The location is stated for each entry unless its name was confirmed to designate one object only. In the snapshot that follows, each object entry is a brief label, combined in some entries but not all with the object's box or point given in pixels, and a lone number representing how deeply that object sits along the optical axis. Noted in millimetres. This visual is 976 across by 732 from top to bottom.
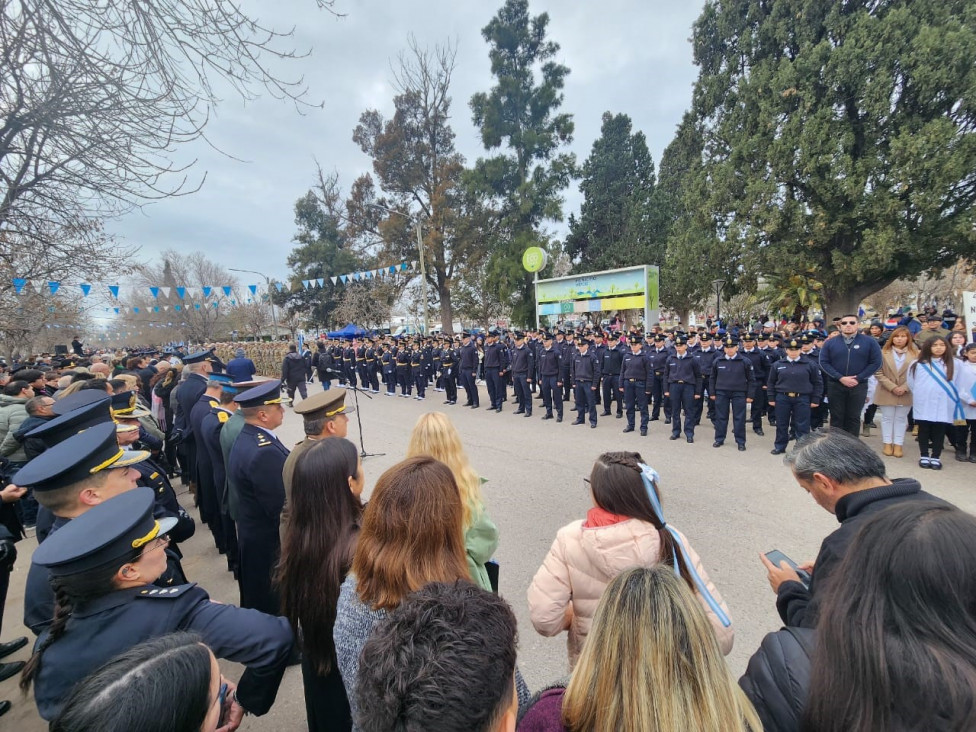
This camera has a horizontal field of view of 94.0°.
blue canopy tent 27547
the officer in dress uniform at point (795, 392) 6750
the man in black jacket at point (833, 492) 1705
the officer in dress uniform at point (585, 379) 9258
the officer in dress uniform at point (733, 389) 7371
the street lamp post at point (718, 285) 19328
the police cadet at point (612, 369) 9836
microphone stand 7816
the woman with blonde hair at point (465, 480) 2195
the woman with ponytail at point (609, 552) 1780
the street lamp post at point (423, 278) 22825
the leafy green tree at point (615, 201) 28953
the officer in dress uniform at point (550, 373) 10222
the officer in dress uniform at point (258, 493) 2850
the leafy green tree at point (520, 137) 27891
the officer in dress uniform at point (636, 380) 8602
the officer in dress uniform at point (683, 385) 7855
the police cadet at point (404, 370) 15117
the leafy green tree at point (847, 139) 13211
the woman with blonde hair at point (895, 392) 6223
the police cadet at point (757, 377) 8055
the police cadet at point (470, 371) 12227
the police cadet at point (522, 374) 10804
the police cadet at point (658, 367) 8883
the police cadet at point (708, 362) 8164
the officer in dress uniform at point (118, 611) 1315
